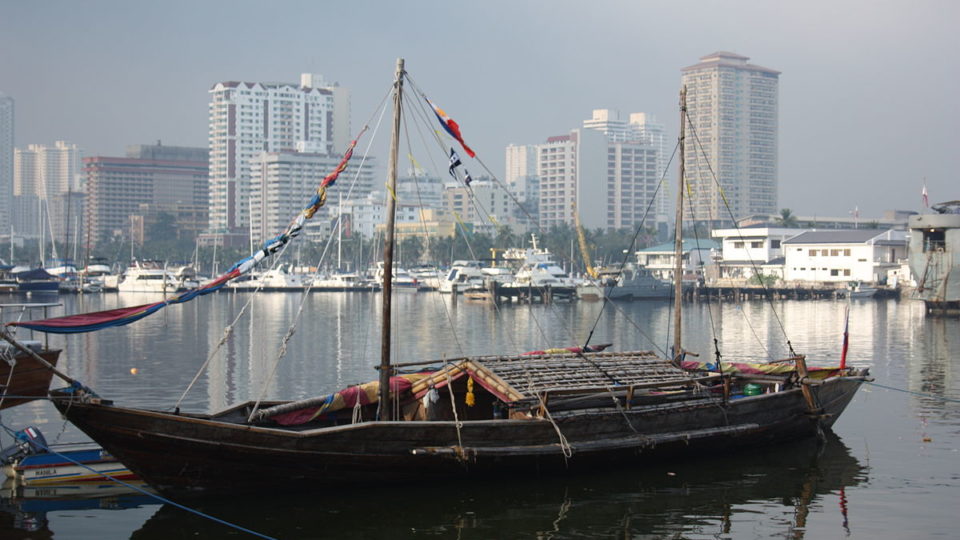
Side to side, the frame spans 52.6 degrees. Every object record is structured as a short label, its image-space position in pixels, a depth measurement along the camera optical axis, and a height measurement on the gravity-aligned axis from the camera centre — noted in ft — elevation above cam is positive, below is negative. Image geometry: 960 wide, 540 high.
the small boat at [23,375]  52.64 -6.79
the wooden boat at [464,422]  46.83 -9.03
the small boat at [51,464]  51.44 -11.33
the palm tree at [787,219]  415.23 +16.14
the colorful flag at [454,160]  54.24 +5.30
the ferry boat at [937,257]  203.21 +0.14
